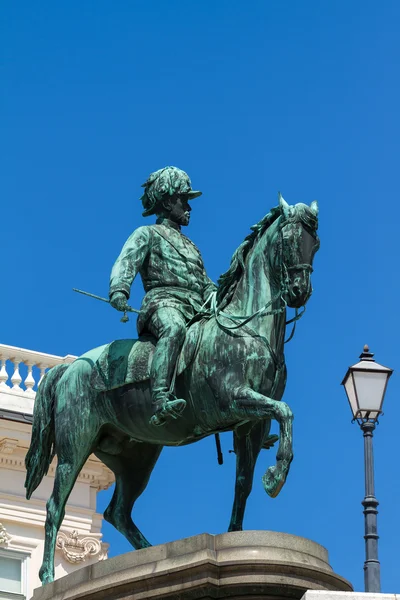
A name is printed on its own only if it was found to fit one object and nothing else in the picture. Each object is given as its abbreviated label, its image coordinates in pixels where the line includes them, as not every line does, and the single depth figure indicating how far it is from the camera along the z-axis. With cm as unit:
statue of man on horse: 1781
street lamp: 2041
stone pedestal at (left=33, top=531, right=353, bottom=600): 1627
